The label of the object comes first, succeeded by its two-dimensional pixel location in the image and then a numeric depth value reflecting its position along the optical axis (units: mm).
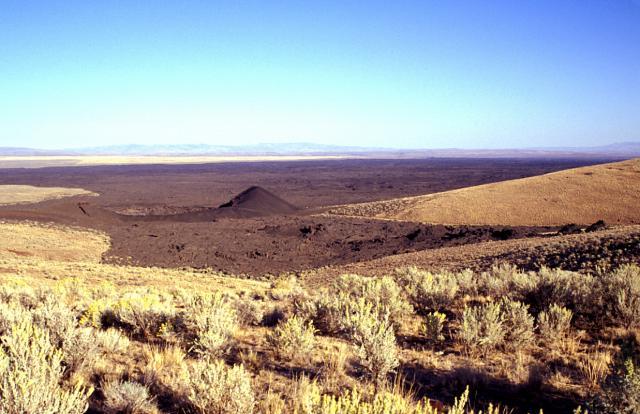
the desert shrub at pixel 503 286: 8039
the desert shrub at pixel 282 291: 9877
